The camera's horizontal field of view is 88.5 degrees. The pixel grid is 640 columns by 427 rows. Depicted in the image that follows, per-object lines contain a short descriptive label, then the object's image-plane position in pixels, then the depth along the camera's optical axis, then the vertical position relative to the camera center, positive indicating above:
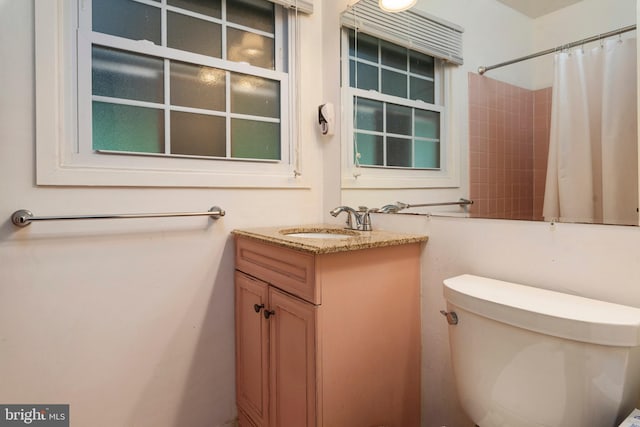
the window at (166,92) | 1.14 +0.49
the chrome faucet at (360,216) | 1.44 -0.01
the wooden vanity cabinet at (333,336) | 1.00 -0.42
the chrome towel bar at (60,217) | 1.06 -0.01
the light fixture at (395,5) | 1.36 +0.89
